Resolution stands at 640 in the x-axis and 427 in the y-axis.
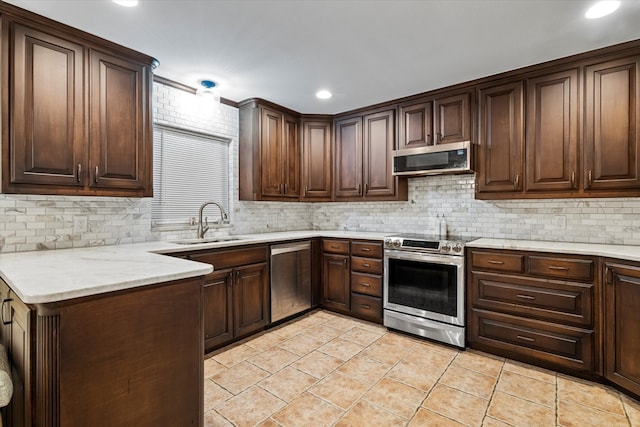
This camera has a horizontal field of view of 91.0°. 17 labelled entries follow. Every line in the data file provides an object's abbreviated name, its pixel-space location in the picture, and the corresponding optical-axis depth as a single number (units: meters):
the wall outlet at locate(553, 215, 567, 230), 2.90
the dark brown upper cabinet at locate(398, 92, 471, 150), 3.18
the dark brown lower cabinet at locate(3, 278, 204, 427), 1.15
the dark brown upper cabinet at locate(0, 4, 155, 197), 1.97
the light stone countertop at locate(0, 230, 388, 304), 1.18
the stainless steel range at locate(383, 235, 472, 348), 2.82
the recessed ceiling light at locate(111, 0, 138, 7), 1.91
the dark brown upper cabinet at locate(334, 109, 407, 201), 3.71
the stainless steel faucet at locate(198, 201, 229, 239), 3.19
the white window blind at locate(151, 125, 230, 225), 3.10
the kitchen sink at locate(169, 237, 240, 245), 2.89
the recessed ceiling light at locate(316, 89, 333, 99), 3.37
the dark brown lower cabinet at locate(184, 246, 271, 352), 2.69
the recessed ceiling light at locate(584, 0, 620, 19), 1.93
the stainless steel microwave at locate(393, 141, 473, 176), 3.05
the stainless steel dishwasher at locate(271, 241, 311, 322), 3.27
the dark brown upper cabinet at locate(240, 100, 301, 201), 3.63
